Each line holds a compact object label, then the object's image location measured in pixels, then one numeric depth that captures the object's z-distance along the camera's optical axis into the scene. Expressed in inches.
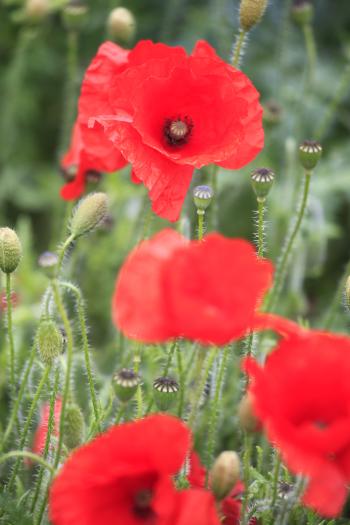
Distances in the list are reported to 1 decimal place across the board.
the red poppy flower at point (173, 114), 39.6
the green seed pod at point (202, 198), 39.2
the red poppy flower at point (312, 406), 34.3
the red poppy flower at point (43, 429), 40.4
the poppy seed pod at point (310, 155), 40.6
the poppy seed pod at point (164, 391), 38.0
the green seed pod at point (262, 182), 39.7
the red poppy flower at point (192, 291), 34.7
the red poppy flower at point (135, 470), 34.8
